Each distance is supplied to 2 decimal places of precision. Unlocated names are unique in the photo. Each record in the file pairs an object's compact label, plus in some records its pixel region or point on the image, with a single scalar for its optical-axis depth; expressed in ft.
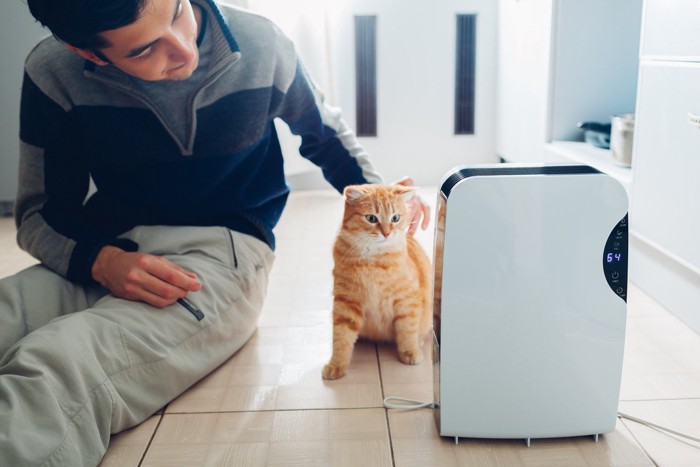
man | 3.59
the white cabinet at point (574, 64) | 6.72
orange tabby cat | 4.04
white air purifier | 3.19
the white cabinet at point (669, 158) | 4.57
